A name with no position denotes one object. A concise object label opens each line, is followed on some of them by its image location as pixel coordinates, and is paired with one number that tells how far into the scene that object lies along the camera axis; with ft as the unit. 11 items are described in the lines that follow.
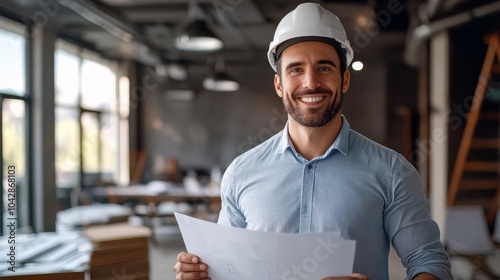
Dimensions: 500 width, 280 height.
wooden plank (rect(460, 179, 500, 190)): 21.48
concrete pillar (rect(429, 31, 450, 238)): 22.25
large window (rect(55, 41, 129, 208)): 28.07
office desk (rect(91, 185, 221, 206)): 22.58
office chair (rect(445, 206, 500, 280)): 14.51
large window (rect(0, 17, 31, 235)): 17.94
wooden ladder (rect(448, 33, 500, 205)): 17.95
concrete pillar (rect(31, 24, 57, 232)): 22.25
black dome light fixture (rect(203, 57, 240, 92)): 25.52
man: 4.45
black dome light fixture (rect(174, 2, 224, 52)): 15.42
